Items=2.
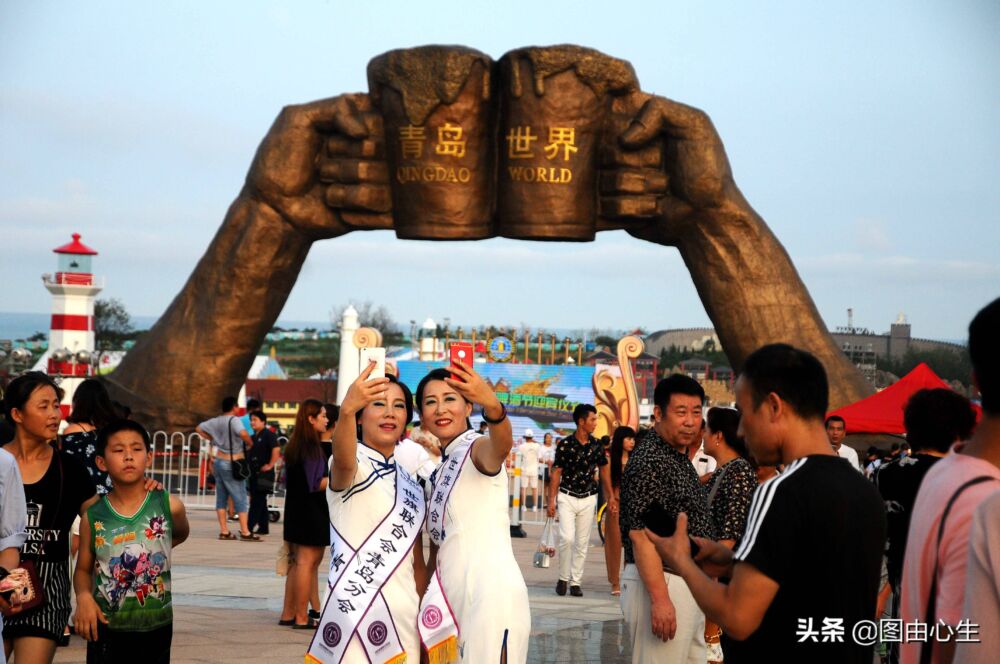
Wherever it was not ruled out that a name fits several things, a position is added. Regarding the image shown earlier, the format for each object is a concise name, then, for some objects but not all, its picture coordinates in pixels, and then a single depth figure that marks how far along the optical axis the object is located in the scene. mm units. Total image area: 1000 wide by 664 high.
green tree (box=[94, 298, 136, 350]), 59969
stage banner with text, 37156
